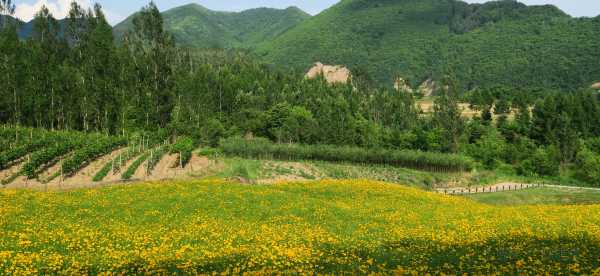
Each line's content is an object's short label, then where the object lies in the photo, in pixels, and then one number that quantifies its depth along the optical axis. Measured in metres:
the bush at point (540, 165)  120.00
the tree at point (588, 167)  111.44
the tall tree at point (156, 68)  115.25
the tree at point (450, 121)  141.00
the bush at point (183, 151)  80.81
